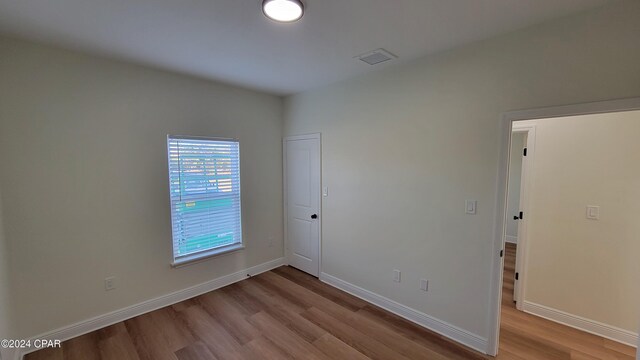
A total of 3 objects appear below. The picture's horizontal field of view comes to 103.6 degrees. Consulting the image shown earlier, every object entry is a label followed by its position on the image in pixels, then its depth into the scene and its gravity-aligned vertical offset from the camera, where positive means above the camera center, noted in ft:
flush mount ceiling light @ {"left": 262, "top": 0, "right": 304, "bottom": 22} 5.22 +3.31
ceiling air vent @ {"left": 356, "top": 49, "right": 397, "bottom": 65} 7.67 +3.38
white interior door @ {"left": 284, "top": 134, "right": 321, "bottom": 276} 12.00 -1.91
